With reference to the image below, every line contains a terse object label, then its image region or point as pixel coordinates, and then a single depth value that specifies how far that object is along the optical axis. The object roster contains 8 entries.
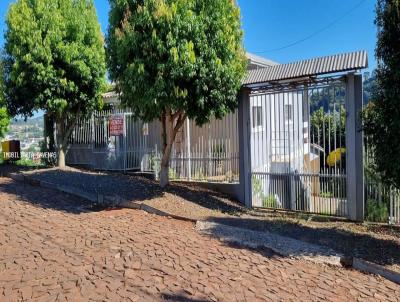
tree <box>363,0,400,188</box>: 5.28
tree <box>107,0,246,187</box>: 7.42
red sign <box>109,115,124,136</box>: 13.34
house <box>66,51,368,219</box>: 7.66
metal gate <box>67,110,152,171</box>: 13.02
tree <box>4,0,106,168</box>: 12.32
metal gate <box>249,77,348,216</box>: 7.88
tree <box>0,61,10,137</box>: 15.80
